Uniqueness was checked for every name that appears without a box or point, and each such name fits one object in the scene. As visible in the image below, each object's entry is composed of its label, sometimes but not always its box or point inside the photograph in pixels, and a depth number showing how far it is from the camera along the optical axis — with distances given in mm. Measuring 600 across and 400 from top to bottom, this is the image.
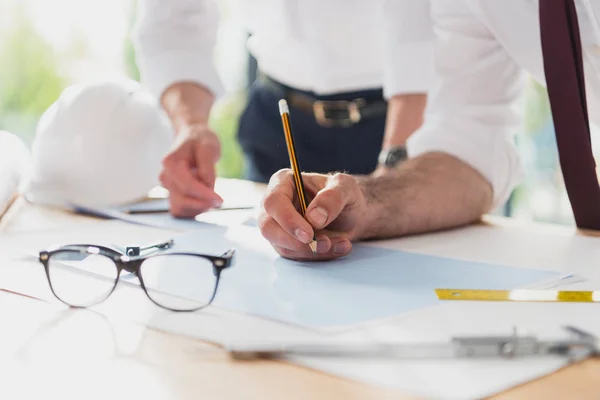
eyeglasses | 838
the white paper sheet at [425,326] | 615
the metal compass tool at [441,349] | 663
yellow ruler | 844
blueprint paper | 797
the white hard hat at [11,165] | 1438
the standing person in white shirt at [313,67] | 1760
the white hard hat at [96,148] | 1521
